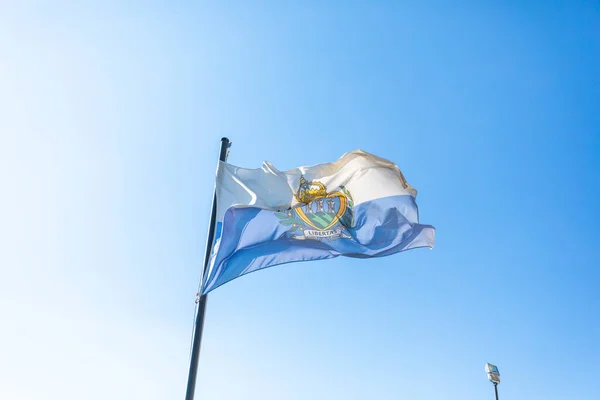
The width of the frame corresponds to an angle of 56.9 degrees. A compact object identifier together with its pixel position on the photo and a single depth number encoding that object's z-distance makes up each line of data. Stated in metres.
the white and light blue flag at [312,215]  9.74
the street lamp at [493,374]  20.89
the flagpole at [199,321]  7.59
